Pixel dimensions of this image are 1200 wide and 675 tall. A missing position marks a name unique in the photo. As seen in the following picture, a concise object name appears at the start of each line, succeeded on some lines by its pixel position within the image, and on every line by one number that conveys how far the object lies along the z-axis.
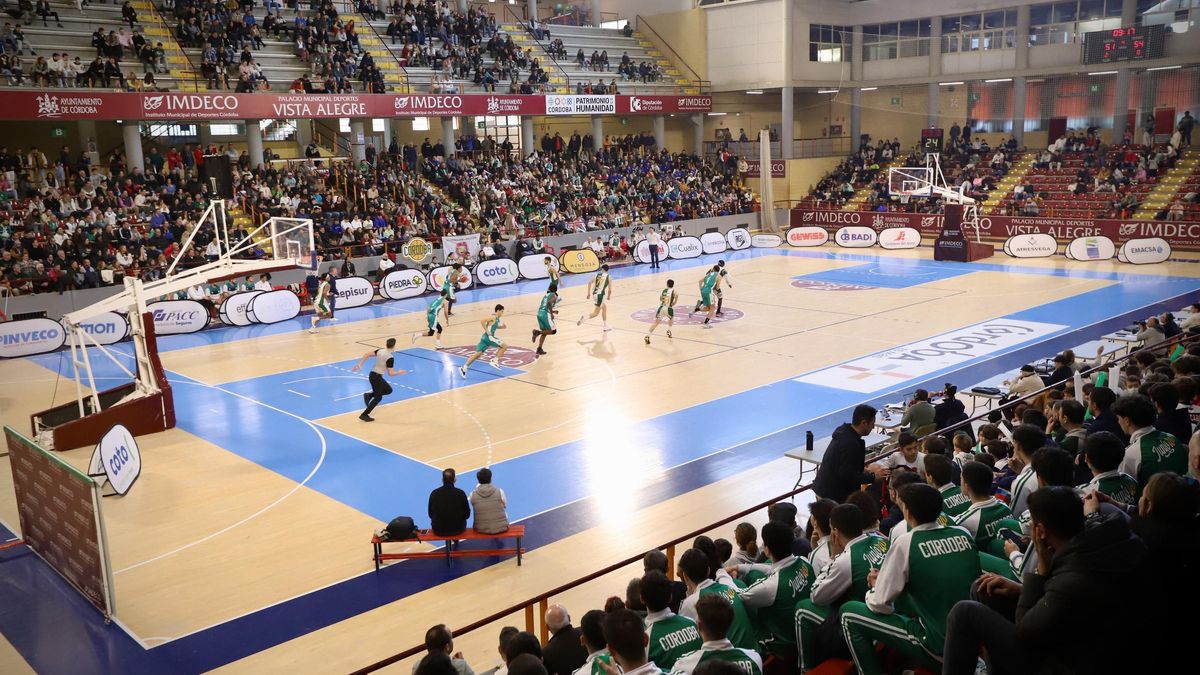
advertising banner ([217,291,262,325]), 26.84
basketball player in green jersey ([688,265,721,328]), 24.38
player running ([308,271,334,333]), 25.75
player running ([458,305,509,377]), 20.28
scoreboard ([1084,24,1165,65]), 39.06
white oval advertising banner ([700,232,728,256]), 40.50
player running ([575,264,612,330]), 23.29
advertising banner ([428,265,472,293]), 31.66
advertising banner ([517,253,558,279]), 34.84
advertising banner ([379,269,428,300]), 30.83
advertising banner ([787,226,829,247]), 41.94
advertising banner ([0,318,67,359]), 23.80
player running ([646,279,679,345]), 22.82
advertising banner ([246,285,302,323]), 27.08
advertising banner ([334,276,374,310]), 29.48
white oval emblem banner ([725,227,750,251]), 41.12
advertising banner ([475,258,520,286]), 33.59
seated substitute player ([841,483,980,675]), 5.03
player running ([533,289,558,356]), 21.39
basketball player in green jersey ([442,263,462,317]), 23.44
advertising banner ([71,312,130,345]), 24.88
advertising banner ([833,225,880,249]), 40.84
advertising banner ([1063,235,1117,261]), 34.34
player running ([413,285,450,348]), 22.83
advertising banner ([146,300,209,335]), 25.84
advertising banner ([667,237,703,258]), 39.28
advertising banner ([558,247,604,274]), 35.62
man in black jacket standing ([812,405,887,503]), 8.73
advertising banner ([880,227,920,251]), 39.84
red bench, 11.02
